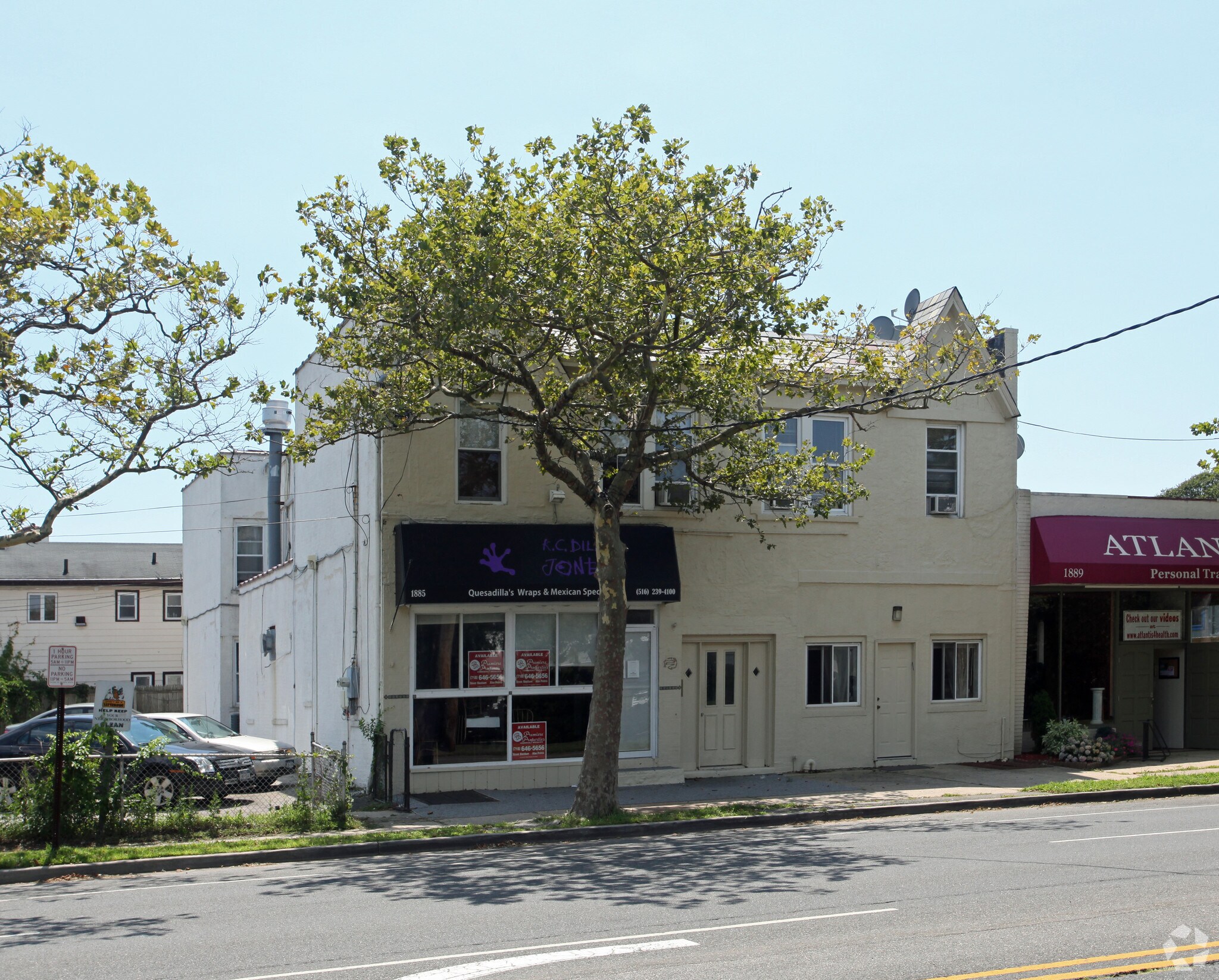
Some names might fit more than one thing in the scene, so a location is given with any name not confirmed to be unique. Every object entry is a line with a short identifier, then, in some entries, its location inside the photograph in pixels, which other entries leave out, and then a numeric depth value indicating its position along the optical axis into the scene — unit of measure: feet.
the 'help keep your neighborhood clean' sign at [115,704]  43.68
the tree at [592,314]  45.75
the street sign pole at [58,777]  41.68
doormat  53.67
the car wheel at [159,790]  45.47
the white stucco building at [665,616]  56.34
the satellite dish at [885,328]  80.69
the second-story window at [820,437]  64.54
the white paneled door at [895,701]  66.33
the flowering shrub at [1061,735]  67.41
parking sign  41.52
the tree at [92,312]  42.34
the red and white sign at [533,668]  58.13
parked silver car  55.31
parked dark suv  45.65
